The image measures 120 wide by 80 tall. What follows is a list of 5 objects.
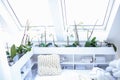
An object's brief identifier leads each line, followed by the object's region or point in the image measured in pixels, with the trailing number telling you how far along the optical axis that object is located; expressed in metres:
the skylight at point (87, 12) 1.33
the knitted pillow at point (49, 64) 1.38
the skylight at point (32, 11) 1.37
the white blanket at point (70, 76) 1.28
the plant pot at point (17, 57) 1.07
